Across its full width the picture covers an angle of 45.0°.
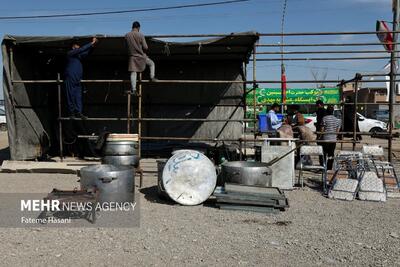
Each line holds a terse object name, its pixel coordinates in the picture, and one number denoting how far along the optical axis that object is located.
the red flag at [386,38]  11.78
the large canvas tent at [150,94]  11.50
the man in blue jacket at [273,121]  12.38
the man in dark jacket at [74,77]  10.24
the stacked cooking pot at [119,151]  9.20
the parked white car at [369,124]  27.19
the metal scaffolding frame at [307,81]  9.90
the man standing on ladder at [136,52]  9.71
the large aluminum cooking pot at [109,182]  6.97
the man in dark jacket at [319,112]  12.27
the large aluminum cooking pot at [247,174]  7.97
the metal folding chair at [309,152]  9.38
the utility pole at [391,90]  10.09
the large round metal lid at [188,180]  7.35
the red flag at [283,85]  11.74
